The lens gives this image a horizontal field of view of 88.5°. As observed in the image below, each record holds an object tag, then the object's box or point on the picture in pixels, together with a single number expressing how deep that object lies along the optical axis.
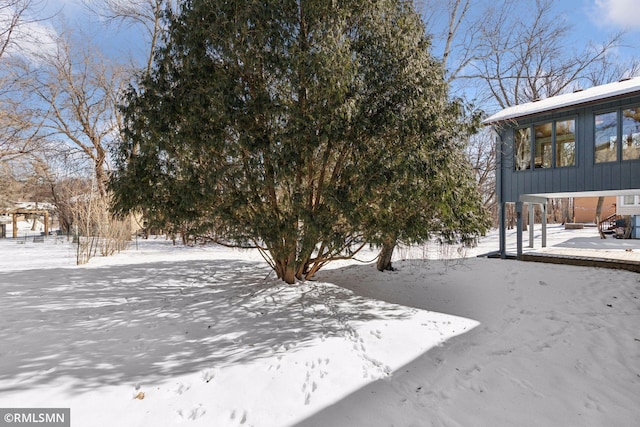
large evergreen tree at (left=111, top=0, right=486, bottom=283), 4.61
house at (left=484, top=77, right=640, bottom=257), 8.02
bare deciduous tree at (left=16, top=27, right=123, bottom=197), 15.52
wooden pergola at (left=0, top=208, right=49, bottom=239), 20.16
